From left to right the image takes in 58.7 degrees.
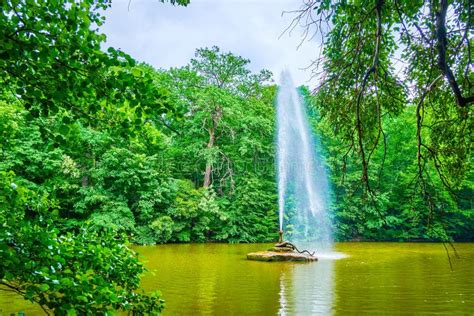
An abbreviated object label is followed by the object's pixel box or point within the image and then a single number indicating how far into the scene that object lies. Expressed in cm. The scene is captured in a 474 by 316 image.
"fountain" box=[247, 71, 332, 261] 2355
